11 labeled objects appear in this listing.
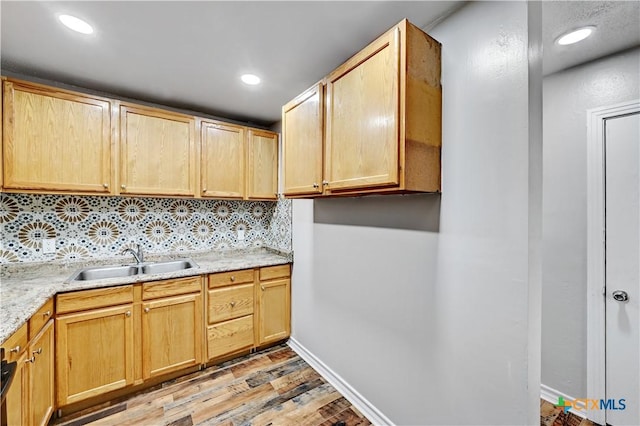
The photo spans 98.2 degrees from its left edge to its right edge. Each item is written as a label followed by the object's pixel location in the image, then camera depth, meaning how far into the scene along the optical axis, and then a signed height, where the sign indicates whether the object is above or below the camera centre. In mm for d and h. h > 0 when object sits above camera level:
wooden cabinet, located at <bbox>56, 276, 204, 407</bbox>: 1805 -883
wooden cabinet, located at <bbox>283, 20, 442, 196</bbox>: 1260 +481
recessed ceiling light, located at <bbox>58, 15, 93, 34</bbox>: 1440 +1011
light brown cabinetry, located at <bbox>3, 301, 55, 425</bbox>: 1212 -821
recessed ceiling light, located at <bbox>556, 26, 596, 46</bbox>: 1489 +984
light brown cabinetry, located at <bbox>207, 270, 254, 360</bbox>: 2350 -880
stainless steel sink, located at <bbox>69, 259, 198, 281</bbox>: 2229 -492
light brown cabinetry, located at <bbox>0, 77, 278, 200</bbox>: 1893 +520
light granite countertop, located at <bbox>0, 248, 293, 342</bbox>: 1353 -465
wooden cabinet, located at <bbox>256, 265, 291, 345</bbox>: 2613 -887
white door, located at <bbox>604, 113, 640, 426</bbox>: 1635 -336
